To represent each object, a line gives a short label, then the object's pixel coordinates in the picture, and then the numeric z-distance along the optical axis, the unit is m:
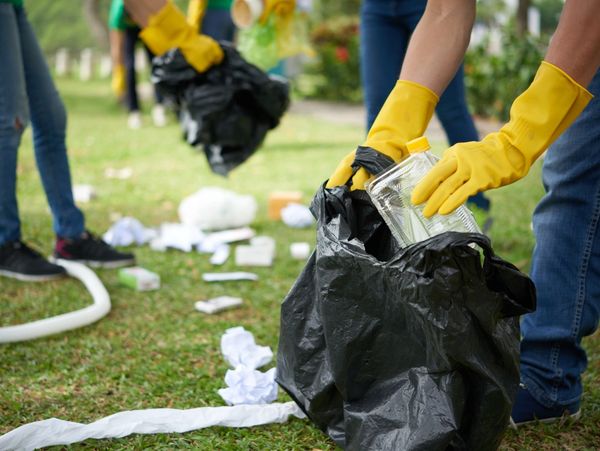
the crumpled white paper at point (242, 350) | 2.14
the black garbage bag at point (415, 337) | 1.35
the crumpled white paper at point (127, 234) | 3.51
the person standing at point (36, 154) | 2.71
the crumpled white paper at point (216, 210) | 3.80
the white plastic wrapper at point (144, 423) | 1.68
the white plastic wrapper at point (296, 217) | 3.90
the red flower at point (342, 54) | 11.89
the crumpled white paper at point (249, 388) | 1.93
